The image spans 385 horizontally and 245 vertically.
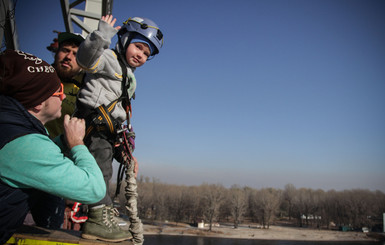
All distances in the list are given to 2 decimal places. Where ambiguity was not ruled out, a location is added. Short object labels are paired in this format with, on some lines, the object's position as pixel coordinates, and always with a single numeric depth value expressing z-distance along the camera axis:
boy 2.14
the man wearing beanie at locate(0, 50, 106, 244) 1.41
